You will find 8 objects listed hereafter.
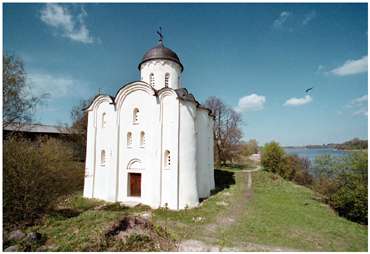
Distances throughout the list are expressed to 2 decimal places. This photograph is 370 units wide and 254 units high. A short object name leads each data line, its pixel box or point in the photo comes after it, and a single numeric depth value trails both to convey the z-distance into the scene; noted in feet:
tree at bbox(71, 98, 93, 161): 86.48
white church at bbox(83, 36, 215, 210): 41.27
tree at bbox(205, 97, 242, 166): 96.12
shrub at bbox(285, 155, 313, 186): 94.47
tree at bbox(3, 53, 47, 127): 35.35
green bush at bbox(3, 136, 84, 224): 25.64
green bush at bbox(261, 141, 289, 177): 92.36
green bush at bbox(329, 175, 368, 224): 36.55
